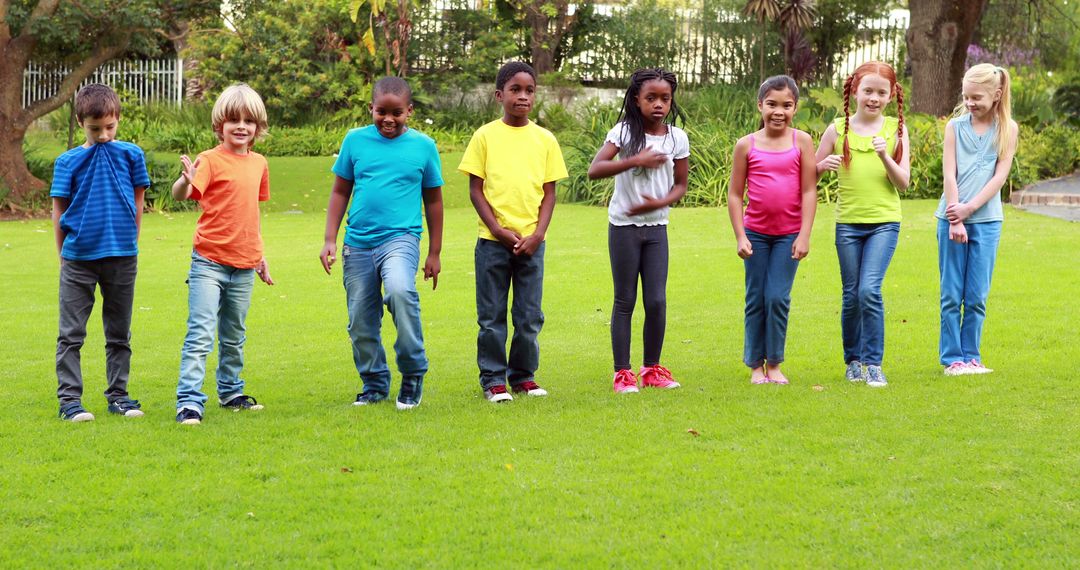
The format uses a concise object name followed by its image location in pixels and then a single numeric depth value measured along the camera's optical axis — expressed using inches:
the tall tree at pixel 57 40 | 654.5
